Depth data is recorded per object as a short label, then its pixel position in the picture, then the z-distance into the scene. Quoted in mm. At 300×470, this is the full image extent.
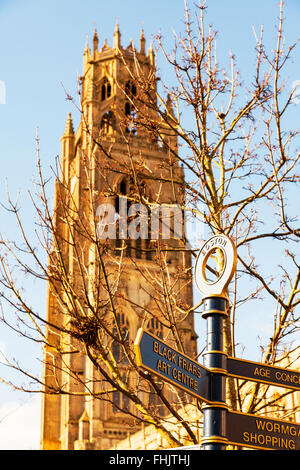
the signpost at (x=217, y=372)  5688
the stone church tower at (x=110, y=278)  41591
